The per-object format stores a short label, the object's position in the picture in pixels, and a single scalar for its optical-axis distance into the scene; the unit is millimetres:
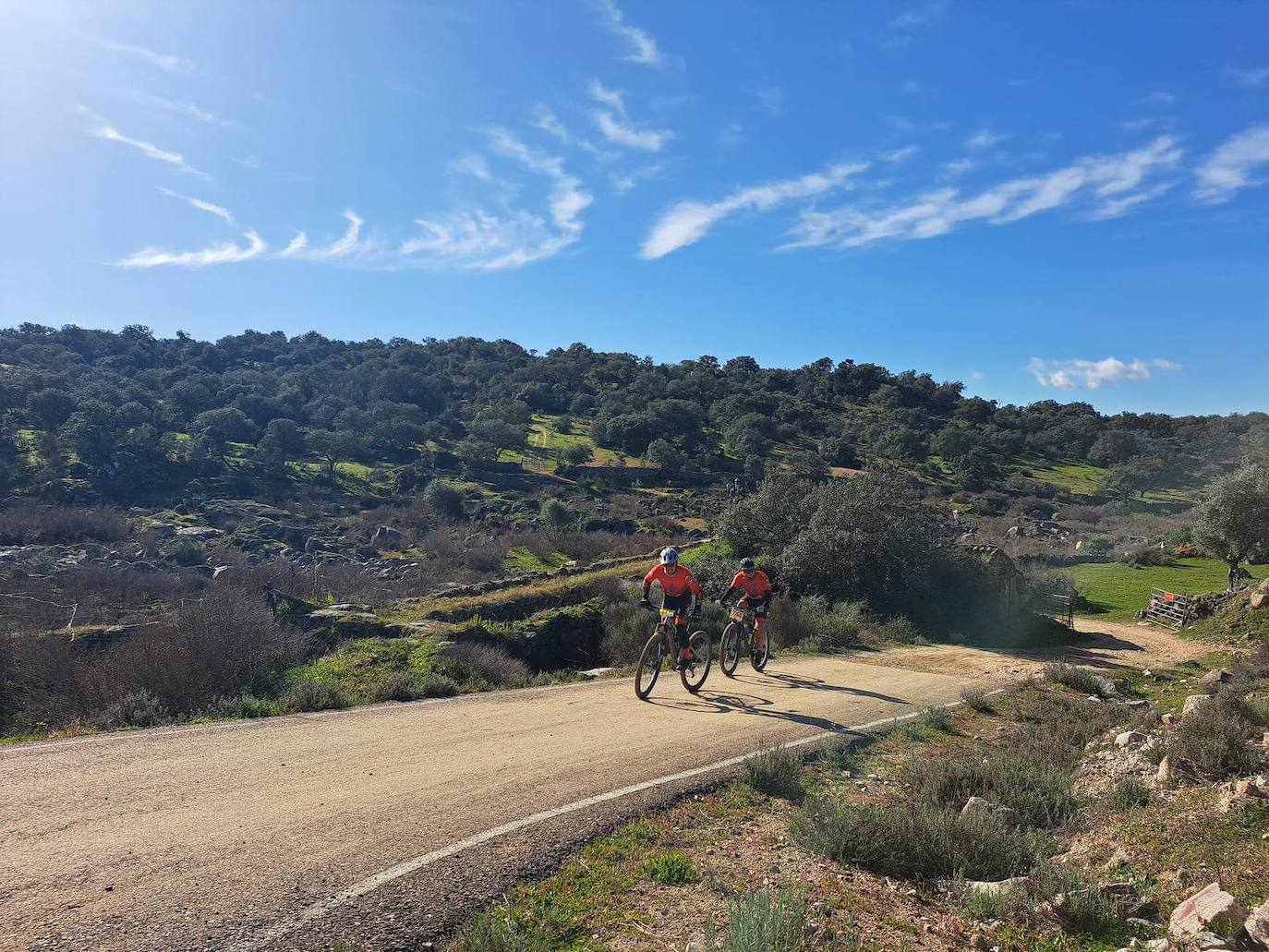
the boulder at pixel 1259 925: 3583
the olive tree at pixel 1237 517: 25656
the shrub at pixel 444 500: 53672
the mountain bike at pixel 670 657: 10117
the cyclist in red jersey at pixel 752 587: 11961
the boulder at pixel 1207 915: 3758
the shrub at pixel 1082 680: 12422
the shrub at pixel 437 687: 10461
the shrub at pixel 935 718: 9570
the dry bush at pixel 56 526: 37000
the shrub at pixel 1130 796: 6324
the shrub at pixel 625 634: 16781
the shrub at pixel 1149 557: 39219
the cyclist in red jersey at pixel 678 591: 10117
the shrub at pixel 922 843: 5176
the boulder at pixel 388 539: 44094
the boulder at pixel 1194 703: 8750
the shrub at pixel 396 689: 10078
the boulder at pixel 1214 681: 11487
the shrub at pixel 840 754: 7730
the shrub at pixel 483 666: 12398
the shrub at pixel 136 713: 7988
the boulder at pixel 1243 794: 5531
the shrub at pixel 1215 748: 6582
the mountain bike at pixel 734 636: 11961
